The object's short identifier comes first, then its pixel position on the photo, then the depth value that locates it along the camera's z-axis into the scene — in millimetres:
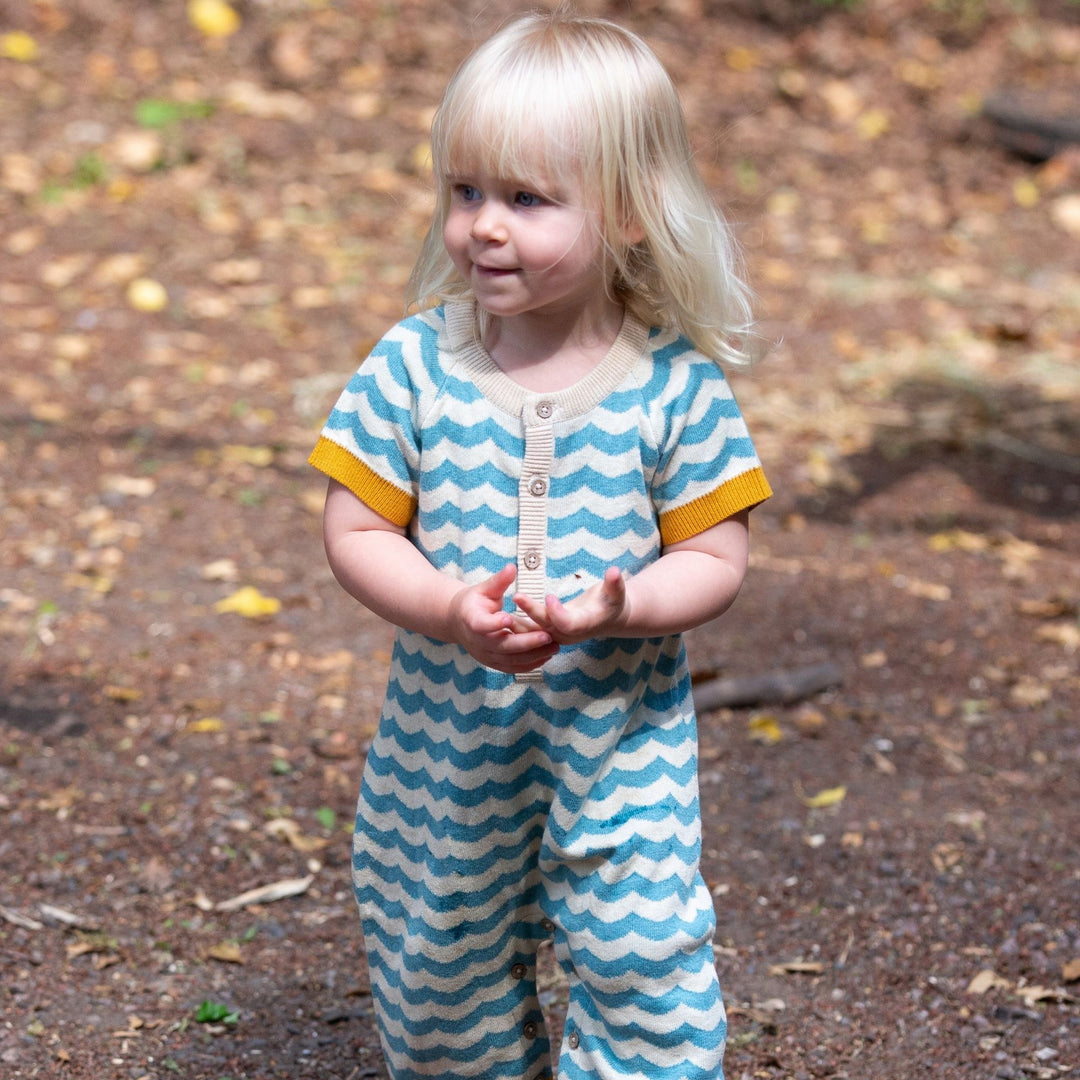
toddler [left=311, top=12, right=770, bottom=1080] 3424
